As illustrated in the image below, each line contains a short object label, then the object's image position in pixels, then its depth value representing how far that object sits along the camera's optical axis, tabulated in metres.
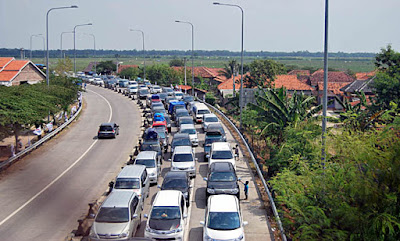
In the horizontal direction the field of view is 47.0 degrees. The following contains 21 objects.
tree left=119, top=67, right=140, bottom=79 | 106.87
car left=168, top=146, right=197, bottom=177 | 25.06
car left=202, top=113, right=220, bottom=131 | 38.24
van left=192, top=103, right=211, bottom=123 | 42.86
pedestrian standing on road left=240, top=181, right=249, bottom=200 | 21.38
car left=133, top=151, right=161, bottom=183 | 23.88
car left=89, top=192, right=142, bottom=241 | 15.68
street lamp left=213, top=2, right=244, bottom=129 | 35.84
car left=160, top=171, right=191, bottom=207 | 20.45
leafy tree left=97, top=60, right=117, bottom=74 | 129.62
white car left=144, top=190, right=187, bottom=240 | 15.89
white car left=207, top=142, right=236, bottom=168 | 25.83
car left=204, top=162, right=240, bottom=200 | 20.56
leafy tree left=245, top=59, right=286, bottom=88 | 70.06
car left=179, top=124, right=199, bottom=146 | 33.19
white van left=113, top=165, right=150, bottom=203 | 20.28
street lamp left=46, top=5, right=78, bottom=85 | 38.69
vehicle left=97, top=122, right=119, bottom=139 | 36.33
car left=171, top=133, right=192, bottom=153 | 29.86
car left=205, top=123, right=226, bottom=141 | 32.58
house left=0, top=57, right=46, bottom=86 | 54.03
